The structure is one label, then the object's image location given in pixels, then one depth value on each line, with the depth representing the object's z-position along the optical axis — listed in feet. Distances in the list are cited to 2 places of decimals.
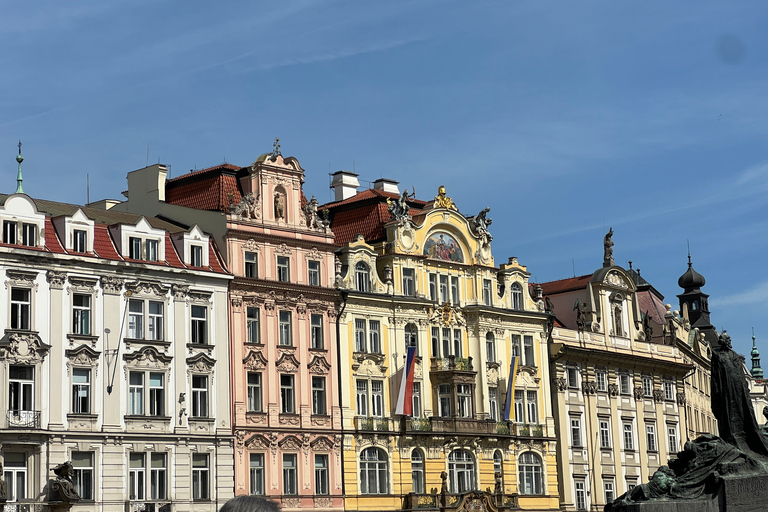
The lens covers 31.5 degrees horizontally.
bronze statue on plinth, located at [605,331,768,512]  111.34
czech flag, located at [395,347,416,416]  236.84
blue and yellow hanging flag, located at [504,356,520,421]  255.33
